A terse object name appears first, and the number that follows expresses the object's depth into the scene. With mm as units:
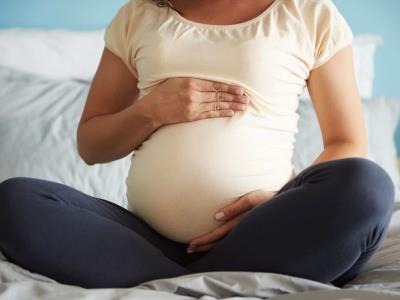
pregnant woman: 893
